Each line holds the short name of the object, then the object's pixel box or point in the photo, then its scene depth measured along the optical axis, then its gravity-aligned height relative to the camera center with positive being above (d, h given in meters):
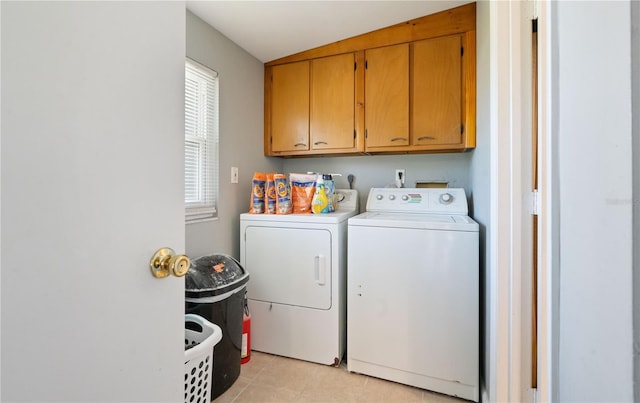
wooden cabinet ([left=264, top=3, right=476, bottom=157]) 1.90 +0.83
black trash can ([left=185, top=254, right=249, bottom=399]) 1.47 -0.56
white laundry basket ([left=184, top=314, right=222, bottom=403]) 1.13 -0.67
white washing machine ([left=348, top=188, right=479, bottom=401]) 1.54 -0.60
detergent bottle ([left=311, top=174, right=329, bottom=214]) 2.00 +0.01
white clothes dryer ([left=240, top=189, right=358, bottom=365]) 1.81 -0.56
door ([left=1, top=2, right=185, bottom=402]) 0.39 +0.01
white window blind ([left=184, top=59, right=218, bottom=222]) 1.82 +0.40
